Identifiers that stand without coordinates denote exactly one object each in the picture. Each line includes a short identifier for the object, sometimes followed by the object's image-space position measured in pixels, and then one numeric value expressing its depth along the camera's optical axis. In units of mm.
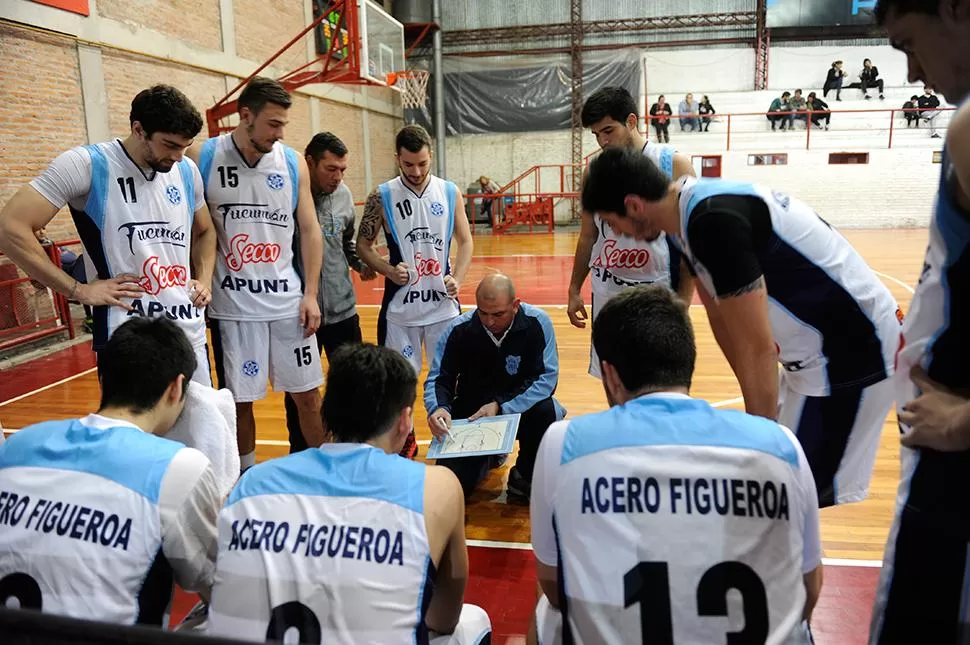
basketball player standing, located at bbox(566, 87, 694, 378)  3543
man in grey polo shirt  4152
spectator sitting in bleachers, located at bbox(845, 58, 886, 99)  20359
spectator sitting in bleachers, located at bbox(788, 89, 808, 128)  20062
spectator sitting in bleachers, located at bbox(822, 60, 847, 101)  20297
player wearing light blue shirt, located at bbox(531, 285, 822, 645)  1434
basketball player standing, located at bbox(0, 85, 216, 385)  2986
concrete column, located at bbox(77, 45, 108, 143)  9430
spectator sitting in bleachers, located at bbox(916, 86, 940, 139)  19297
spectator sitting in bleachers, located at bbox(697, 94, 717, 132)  20297
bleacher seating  19266
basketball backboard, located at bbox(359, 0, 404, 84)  12477
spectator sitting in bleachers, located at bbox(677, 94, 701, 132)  20531
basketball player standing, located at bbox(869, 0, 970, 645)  1259
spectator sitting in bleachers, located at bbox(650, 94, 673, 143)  19812
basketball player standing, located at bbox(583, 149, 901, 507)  2109
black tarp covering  20938
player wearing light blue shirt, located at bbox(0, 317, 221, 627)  1620
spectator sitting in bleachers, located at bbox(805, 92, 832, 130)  19612
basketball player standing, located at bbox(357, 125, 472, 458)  4219
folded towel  2514
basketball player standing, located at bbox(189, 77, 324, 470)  3611
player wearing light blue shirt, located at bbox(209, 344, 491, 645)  1520
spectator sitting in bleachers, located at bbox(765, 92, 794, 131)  20125
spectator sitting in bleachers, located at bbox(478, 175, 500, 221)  21109
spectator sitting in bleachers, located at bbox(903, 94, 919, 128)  19484
